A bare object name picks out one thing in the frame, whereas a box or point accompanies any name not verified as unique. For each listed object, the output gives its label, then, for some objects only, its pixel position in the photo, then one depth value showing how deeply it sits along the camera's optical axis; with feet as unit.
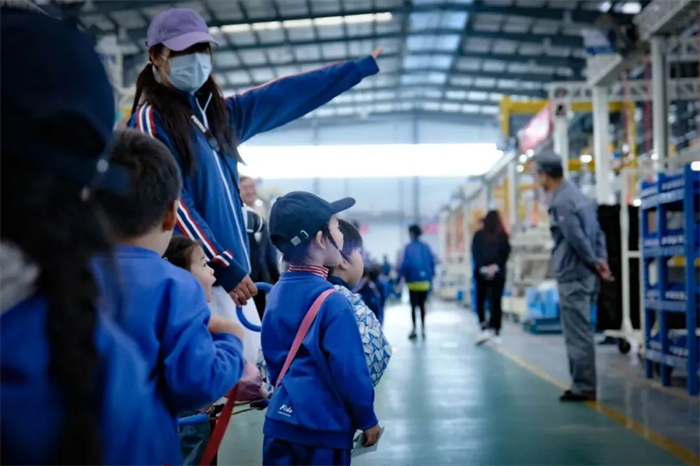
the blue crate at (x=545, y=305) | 41.29
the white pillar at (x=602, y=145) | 35.68
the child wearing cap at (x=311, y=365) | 7.97
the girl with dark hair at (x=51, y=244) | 2.53
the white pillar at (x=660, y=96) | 29.94
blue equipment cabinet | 19.95
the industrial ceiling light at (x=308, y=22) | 75.92
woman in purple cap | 8.32
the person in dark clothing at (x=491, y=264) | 36.27
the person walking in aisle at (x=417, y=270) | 39.15
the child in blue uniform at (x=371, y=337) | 8.68
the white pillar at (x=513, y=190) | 52.04
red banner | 43.62
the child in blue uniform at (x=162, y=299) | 4.42
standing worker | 19.51
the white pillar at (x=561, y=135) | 43.60
